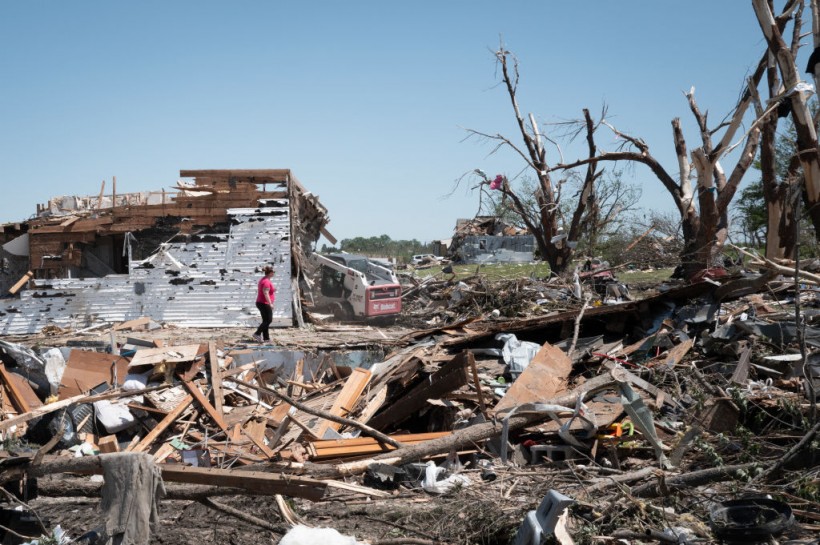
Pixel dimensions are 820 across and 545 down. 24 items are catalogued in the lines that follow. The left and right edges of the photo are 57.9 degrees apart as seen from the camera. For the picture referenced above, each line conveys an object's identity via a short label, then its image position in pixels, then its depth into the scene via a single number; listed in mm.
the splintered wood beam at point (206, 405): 8000
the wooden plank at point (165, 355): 9172
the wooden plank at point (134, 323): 18094
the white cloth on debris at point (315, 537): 4613
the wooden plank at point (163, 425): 7578
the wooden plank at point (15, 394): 8672
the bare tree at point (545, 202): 19875
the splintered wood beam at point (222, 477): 5012
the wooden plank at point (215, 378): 8583
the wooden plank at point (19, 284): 19031
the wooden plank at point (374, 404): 8078
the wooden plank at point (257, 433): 6754
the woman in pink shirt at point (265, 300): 15406
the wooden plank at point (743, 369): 7344
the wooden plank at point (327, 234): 25766
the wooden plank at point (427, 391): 7656
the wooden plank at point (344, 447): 6770
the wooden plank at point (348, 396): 7699
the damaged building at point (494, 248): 35656
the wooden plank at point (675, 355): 8148
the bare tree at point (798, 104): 9508
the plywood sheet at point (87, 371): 9500
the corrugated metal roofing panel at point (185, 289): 19031
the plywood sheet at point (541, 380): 7621
